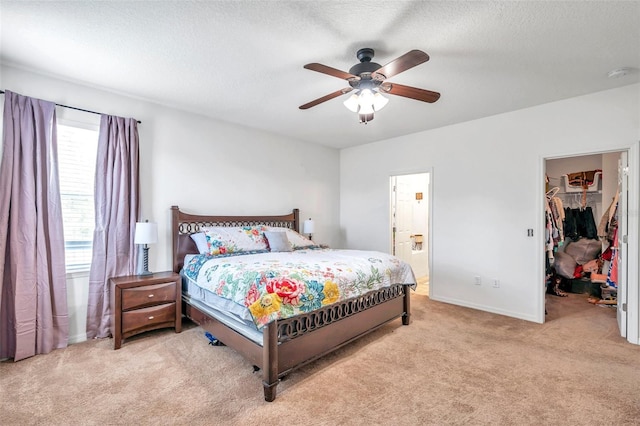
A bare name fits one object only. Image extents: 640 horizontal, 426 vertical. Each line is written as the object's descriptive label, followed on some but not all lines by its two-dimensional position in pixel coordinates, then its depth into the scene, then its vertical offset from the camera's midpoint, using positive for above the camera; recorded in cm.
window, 308 +22
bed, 224 -91
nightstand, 290 -95
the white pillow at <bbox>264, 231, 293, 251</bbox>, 399 -37
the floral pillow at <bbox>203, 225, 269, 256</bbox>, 363 -34
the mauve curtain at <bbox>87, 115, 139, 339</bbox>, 314 -2
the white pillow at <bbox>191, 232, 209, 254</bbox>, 364 -36
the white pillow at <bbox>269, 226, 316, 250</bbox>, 436 -38
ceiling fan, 212 +104
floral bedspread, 226 -57
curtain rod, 304 +107
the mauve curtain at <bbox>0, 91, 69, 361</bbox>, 265 -23
